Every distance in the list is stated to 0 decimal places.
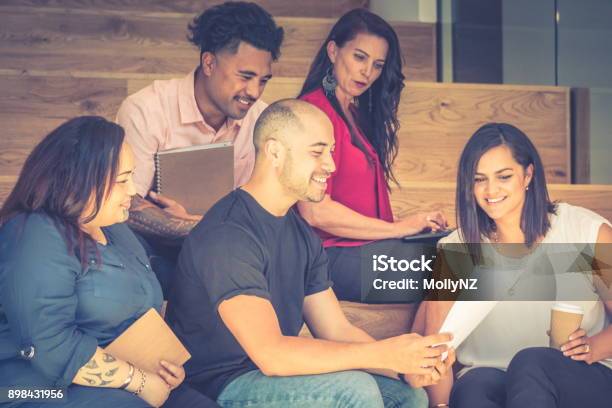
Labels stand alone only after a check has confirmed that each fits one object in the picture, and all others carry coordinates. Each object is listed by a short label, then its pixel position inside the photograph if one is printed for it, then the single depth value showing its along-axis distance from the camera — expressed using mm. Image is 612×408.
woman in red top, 4472
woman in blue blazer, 3162
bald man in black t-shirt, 3332
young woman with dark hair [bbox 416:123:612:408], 3636
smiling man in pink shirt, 4611
